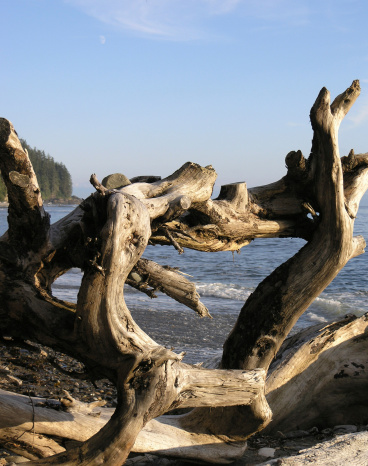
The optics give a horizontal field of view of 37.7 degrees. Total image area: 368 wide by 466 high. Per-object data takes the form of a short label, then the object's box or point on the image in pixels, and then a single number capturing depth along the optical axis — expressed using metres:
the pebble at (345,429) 5.19
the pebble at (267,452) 4.68
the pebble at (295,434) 5.12
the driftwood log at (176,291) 3.29
